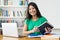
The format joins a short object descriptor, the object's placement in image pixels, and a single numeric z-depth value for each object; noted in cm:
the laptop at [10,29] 260
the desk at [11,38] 262
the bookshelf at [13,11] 448
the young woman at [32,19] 307
